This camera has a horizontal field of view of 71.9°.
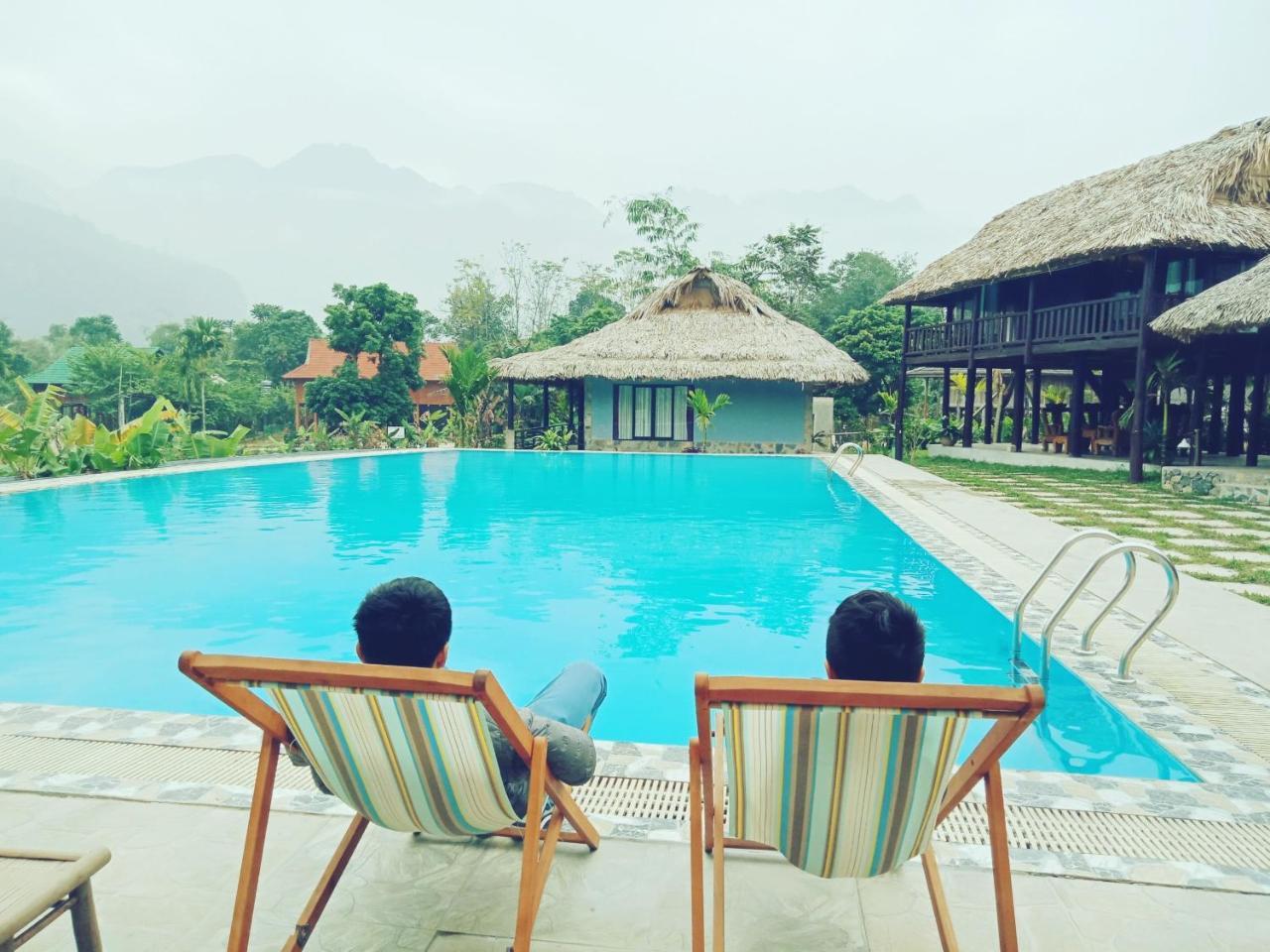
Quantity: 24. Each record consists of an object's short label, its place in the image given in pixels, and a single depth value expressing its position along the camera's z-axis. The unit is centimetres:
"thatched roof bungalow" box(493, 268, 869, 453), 2181
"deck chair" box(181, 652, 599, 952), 173
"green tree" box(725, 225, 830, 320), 3509
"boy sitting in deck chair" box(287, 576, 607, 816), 202
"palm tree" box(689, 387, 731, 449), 2153
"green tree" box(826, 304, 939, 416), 2589
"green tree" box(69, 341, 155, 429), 2952
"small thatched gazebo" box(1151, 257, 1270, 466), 1121
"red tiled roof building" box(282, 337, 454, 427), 3672
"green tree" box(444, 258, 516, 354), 4009
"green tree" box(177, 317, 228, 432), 2520
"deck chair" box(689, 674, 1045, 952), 163
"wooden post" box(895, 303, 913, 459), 1944
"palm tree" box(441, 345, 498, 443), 2250
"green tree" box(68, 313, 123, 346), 4662
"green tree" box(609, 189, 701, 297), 3544
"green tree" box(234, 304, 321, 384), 4209
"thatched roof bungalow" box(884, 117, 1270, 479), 1364
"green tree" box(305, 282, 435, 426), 2481
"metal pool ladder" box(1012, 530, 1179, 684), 391
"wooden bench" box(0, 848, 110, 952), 146
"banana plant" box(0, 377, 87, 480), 1284
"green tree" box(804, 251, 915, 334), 3588
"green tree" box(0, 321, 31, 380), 3753
